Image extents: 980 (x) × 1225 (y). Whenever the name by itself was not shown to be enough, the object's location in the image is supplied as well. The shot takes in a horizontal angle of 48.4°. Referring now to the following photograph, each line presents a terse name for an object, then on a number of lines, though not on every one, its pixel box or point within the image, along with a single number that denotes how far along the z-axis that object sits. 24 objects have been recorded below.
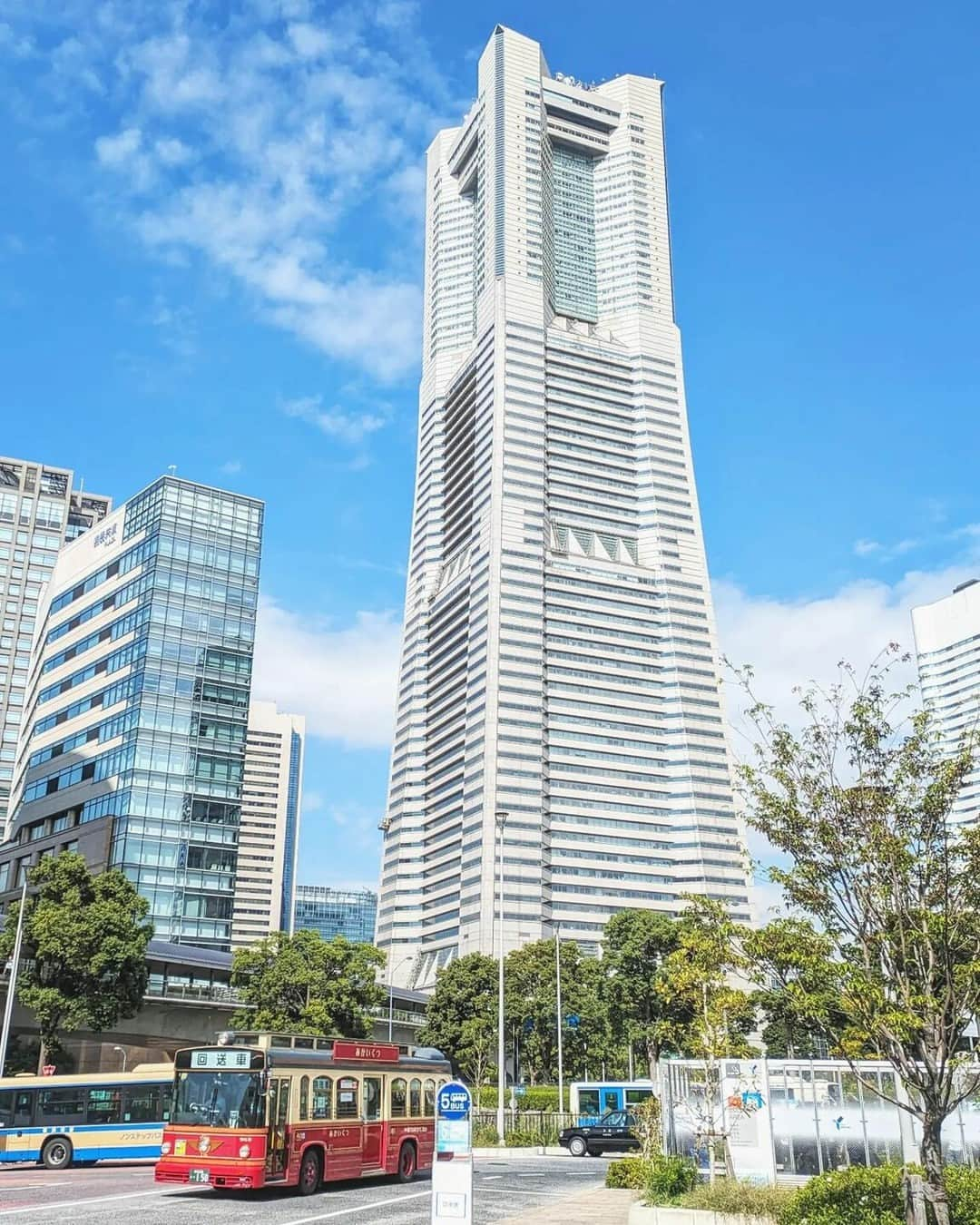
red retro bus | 23.70
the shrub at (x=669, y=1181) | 22.45
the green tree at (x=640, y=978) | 78.75
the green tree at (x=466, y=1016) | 77.69
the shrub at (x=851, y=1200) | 16.12
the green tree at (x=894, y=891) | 14.35
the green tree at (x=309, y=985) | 58.19
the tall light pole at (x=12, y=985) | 46.96
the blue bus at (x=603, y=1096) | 58.31
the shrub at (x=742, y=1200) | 20.28
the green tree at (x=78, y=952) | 49.12
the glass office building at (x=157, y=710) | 95.88
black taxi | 49.56
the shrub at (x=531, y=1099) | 66.44
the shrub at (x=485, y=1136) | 49.59
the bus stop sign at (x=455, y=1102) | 13.90
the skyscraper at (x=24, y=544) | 166.00
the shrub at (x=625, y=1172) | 30.41
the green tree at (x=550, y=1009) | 80.31
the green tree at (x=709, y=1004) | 21.62
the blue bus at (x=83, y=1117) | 36.16
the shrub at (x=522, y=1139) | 49.94
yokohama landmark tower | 157.88
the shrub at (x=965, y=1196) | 15.43
